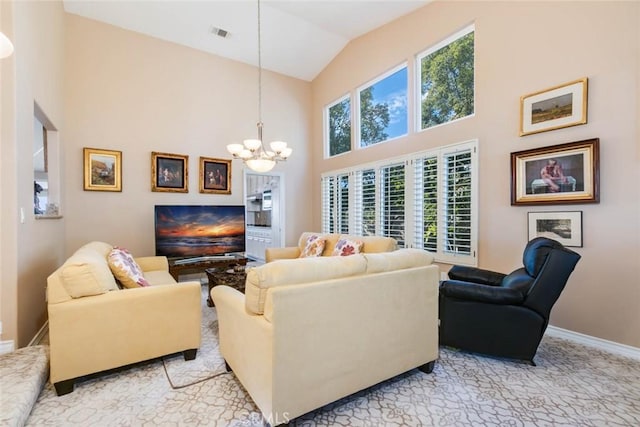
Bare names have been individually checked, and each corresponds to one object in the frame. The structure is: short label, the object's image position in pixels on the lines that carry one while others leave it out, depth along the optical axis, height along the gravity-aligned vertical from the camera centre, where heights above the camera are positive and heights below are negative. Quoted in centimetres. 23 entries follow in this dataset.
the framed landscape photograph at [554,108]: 288 +103
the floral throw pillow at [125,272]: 256 -54
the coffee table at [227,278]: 328 -82
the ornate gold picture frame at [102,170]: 452 +63
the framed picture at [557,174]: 282 +35
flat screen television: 477 -34
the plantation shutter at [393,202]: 471 +12
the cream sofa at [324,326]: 163 -73
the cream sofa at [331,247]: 386 -52
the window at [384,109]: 488 +176
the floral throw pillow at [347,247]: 397 -52
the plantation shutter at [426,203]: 423 +9
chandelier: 351 +70
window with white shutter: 387 +12
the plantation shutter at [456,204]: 385 +6
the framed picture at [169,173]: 500 +64
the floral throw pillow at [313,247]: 461 -59
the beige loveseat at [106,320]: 204 -82
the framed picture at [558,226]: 294 -19
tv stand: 454 -87
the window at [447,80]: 394 +182
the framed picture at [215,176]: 542 +63
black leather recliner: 234 -81
